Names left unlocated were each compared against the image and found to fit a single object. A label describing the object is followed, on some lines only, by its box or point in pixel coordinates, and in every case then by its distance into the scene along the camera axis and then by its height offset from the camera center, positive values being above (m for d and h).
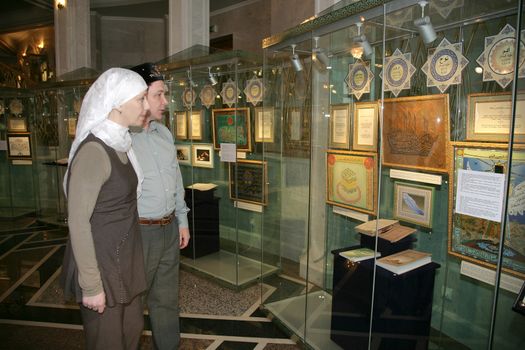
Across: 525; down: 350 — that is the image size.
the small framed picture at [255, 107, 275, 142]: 3.28 +0.11
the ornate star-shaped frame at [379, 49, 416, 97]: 2.18 +0.40
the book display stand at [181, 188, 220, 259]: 3.99 -0.93
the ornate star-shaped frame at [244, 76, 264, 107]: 3.53 +0.45
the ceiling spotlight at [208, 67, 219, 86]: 3.78 +0.60
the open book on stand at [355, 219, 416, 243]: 2.15 -0.56
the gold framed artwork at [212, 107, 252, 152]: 3.65 +0.10
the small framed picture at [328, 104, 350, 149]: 2.61 +0.08
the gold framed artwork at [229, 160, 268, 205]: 3.54 -0.45
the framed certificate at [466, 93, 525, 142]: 1.71 +0.10
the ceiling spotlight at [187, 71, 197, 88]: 4.02 +0.58
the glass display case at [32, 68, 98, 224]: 5.82 +0.03
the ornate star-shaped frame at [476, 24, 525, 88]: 1.74 +0.40
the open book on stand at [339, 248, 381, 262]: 2.18 -0.72
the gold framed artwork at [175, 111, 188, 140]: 4.16 +0.11
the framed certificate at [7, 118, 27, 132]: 5.82 +0.16
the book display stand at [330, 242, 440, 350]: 2.02 -0.95
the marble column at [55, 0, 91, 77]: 6.55 +1.78
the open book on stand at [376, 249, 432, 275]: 1.99 -0.70
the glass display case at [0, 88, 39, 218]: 5.80 -0.34
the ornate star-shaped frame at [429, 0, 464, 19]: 1.88 +0.69
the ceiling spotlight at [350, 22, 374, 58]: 2.10 +0.56
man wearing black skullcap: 2.07 -0.45
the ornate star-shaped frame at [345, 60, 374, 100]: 2.48 +0.40
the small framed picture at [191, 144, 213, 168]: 4.03 -0.22
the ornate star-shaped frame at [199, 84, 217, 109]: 3.95 +0.44
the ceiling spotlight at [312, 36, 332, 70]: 2.47 +0.54
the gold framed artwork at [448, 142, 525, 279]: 1.67 -0.33
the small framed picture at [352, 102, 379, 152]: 2.40 +0.07
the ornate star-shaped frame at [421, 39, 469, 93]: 1.97 +0.40
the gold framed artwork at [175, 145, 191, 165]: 4.18 -0.21
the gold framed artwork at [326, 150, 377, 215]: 2.44 -0.31
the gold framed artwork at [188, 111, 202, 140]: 4.03 +0.12
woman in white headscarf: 1.44 -0.30
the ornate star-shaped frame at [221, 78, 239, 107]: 3.72 +0.45
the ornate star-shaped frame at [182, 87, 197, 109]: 4.05 +0.43
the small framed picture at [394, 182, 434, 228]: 2.18 -0.40
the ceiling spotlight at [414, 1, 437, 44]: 1.75 +0.54
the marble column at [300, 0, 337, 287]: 2.70 -0.35
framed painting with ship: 2.05 +0.02
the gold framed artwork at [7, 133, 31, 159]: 5.88 -0.19
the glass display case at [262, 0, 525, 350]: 1.81 -0.17
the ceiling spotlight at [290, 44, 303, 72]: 2.73 +0.56
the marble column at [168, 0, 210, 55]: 4.92 +1.53
